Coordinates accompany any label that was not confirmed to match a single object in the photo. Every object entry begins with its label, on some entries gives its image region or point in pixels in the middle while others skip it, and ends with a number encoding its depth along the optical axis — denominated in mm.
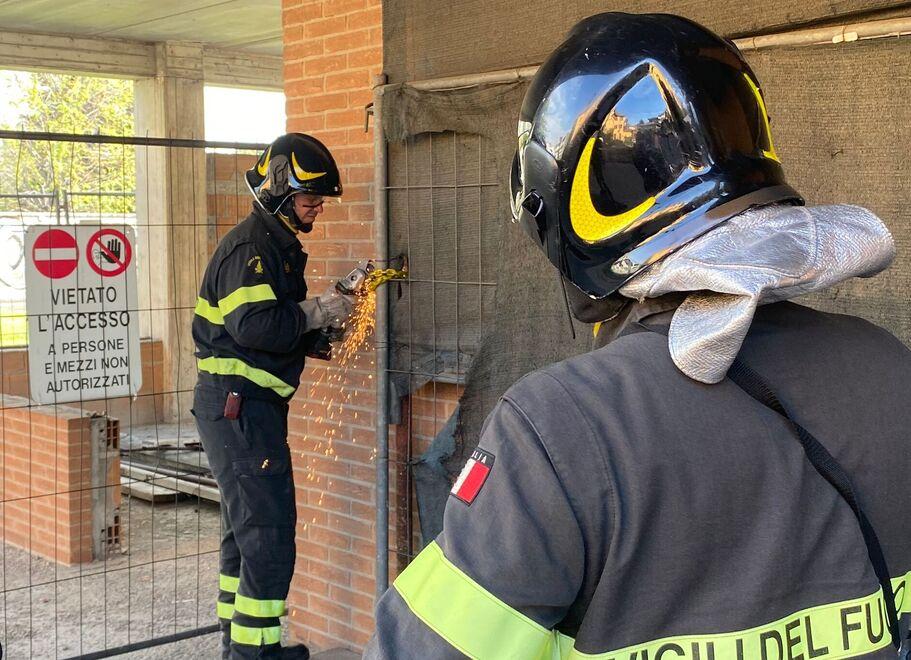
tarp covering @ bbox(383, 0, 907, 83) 3051
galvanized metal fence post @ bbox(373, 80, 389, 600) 4492
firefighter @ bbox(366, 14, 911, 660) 1263
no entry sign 5223
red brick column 4793
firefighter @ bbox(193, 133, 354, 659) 4668
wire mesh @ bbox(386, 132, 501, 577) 4137
